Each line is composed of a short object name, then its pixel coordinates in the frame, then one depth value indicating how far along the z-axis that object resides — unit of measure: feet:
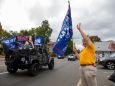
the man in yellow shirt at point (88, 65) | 7.74
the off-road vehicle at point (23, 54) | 18.30
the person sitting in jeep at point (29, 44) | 18.93
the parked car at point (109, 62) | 25.86
